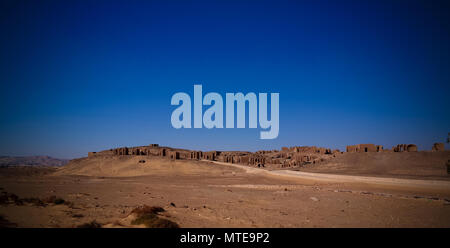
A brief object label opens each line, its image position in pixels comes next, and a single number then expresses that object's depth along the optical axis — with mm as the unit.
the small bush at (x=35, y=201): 14553
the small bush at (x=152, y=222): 10074
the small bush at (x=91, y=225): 10281
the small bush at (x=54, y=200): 15082
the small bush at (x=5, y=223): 10073
